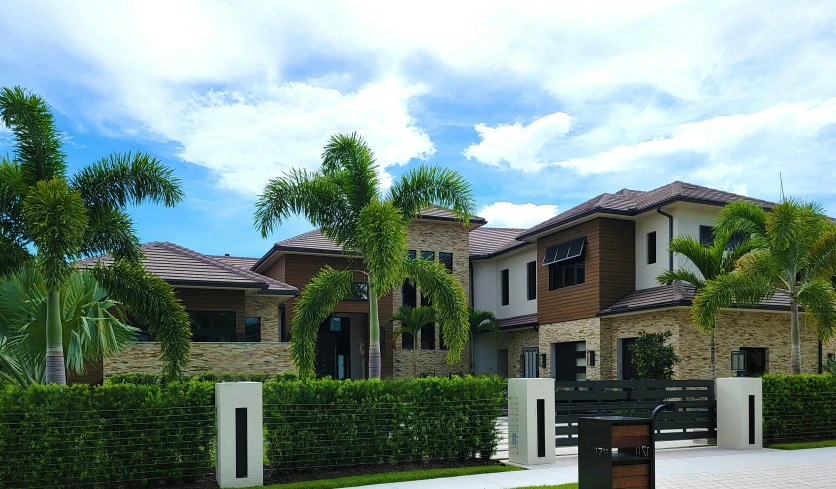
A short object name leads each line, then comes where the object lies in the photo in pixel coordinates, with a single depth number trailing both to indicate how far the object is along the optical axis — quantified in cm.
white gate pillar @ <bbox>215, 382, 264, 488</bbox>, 1046
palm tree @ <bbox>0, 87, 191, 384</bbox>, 1138
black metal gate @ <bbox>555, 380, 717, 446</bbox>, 1434
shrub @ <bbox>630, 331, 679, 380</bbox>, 2052
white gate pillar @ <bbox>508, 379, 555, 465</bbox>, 1252
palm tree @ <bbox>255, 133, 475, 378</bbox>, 1561
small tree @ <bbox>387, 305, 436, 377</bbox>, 2822
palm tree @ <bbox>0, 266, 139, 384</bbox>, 1455
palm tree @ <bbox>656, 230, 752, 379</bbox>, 1986
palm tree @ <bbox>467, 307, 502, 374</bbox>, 2970
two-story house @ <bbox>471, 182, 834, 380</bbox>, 2166
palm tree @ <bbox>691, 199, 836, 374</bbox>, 1681
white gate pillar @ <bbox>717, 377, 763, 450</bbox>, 1483
